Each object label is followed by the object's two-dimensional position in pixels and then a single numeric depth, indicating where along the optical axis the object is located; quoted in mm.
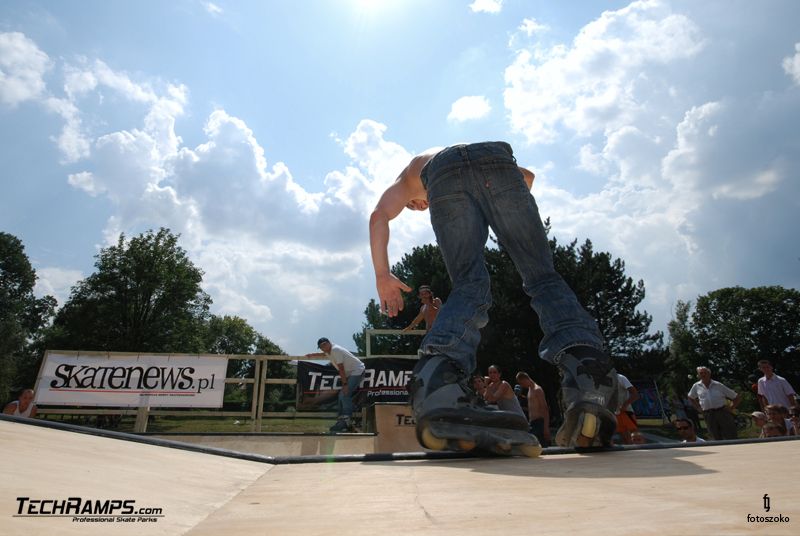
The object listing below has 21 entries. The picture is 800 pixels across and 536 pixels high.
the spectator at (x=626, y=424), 6039
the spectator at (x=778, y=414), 6203
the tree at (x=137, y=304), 29328
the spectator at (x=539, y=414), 6266
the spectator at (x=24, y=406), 7070
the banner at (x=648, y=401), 25484
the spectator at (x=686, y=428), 6514
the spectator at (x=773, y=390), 6648
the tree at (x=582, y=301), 20891
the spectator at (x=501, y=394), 6031
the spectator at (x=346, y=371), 7434
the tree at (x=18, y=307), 32844
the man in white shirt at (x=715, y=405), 7047
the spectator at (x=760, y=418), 6762
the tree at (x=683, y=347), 35147
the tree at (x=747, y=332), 35438
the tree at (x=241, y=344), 49906
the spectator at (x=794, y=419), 6188
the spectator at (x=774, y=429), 6012
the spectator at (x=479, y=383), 7471
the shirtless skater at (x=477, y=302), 1626
